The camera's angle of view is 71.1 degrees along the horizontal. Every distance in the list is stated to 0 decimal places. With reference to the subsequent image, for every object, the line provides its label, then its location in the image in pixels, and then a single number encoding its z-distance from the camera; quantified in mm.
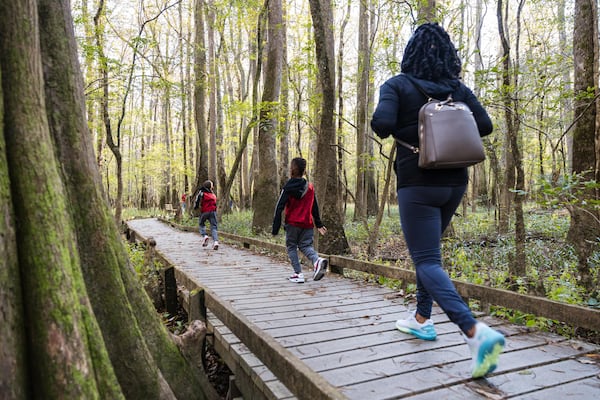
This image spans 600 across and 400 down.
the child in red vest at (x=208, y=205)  11894
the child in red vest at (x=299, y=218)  6469
